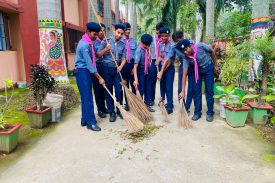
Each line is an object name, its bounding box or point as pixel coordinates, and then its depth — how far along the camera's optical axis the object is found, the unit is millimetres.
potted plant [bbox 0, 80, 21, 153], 3174
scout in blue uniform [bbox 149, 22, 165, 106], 5166
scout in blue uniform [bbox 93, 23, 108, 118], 4621
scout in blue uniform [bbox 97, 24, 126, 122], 4379
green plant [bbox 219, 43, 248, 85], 5277
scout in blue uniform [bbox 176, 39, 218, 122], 4305
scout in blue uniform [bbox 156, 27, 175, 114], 4805
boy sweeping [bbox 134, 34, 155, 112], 4781
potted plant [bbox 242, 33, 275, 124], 3947
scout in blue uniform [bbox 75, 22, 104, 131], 3908
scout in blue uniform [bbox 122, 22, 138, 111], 4699
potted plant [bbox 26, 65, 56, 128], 4137
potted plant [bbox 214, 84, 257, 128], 4039
